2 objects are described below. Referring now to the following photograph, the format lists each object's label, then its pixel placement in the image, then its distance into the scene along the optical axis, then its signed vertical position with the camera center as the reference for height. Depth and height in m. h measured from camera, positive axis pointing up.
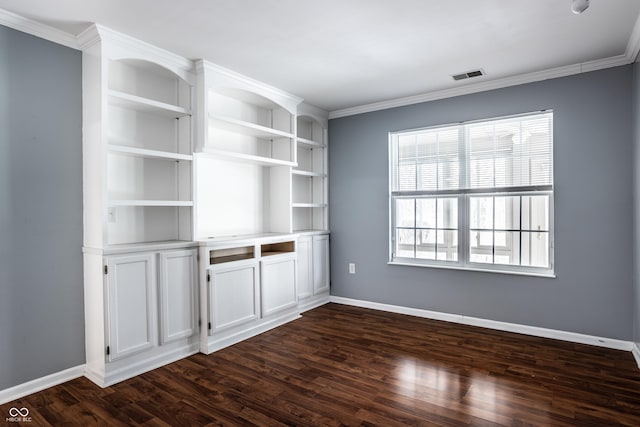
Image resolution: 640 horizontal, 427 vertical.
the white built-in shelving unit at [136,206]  2.78 +0.03
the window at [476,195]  3.77 +0.16
